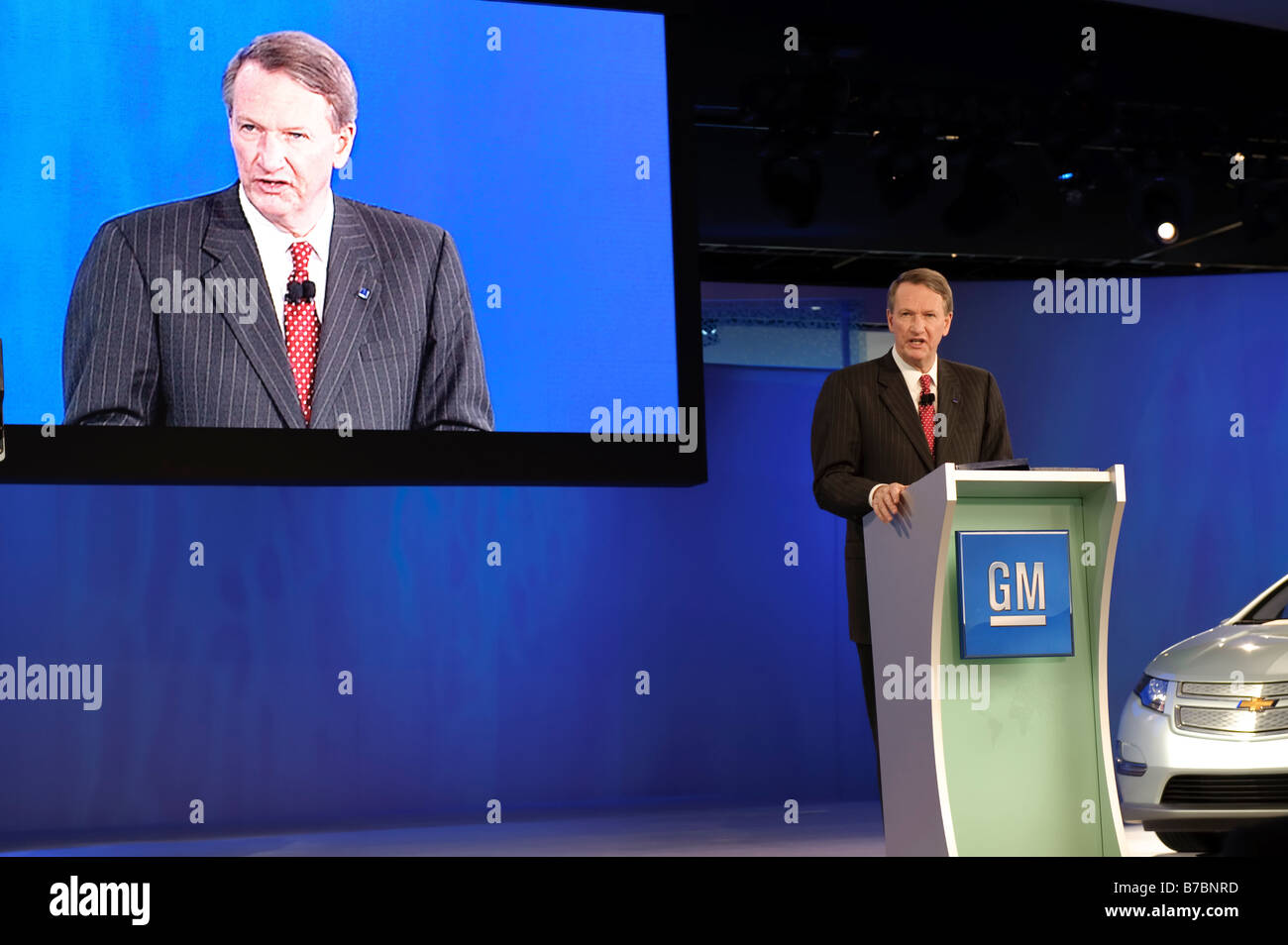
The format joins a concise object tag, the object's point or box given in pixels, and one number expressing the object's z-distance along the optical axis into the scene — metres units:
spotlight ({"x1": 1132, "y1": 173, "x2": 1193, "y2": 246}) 7.16
